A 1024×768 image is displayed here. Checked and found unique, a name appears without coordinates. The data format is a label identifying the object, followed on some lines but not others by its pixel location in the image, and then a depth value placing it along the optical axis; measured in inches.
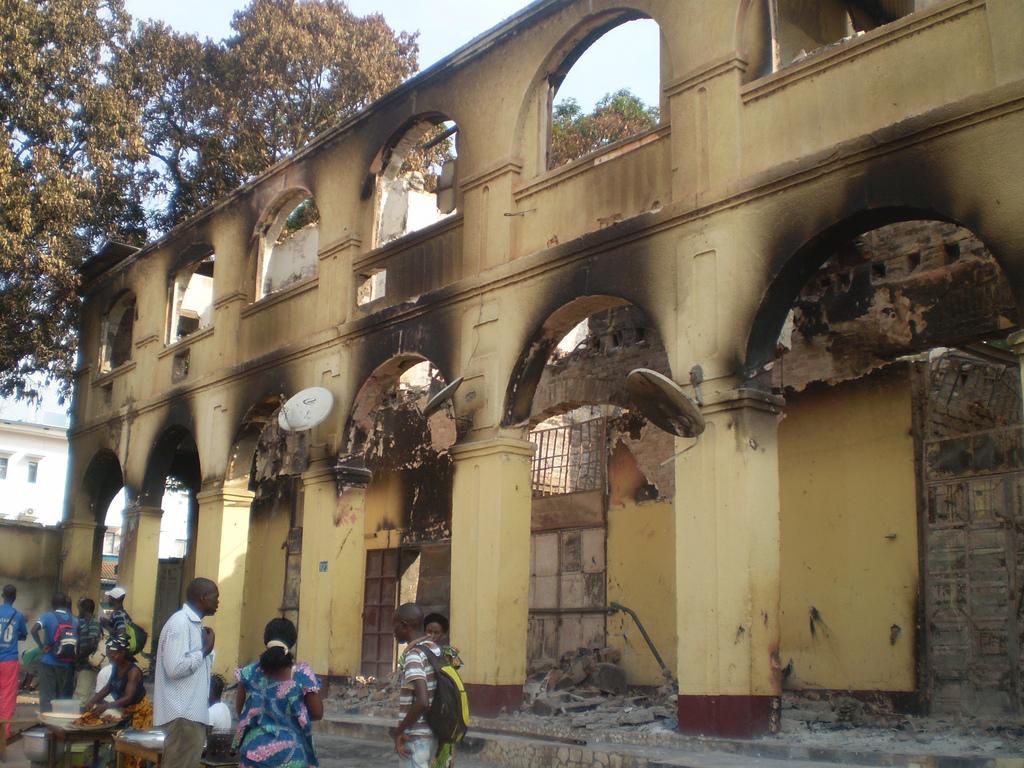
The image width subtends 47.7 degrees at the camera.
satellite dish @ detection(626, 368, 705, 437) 364.8
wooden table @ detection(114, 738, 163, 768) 255.5
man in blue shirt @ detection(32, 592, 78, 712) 437.4
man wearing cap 313.9
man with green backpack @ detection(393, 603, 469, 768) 252.2
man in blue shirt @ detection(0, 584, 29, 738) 403.5
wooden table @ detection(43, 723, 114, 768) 289.7
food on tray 293.1
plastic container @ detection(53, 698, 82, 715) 324.2
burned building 354.9
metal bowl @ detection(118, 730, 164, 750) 255.3
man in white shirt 251.4
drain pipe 527.2
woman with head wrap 297.9
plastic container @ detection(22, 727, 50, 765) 295.6
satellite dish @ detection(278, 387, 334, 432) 530.9
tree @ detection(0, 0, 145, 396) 717.9
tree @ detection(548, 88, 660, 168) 984.9
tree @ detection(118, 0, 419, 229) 984.3
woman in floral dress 231.0
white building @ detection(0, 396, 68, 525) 1984.5
